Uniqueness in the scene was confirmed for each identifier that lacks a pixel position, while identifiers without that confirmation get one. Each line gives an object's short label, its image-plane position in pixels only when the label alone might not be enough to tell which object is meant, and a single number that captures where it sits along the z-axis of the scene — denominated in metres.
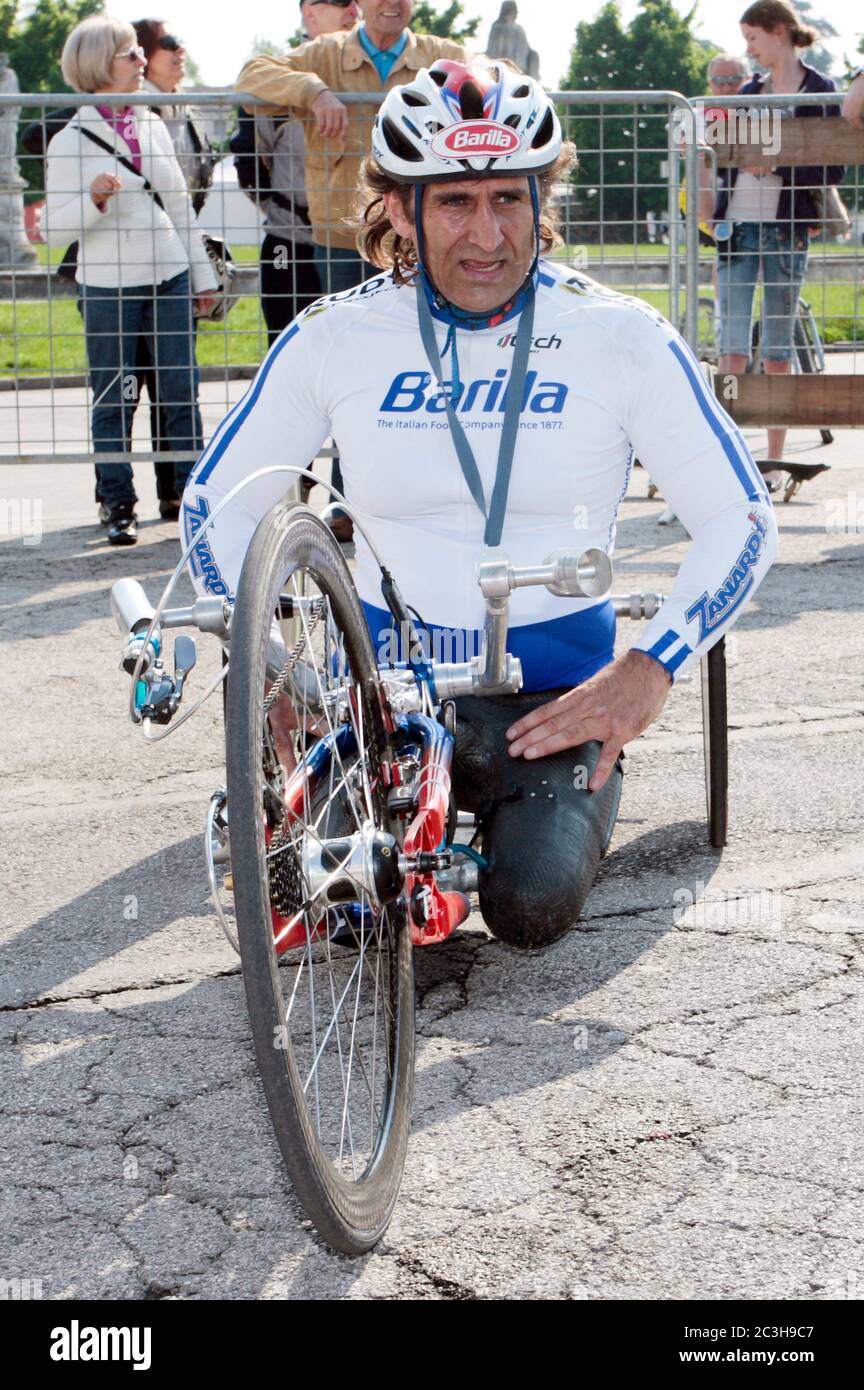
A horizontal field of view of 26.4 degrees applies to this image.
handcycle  2.40
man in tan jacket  7.92
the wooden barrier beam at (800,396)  8.22
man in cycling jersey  3.67
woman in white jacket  8.05
